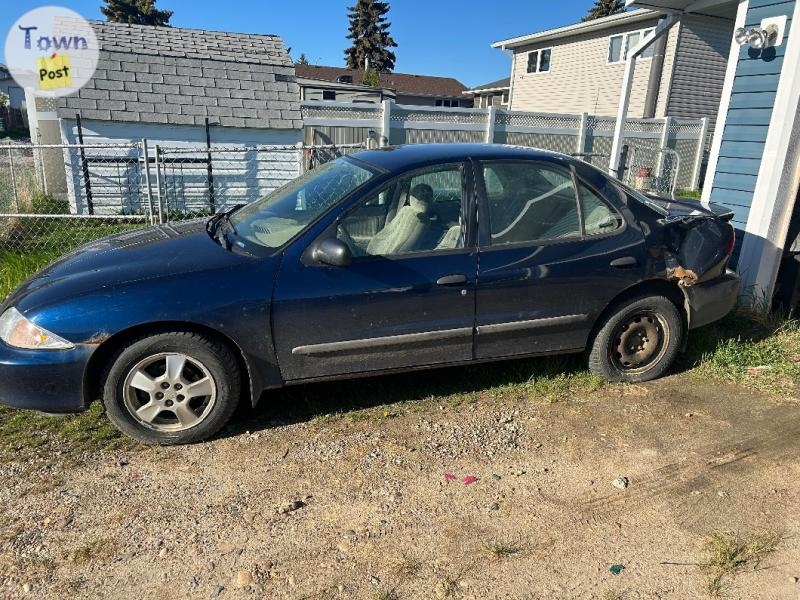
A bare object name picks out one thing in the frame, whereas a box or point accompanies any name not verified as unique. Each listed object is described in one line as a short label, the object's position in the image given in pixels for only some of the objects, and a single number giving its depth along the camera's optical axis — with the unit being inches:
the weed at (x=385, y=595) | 91.3
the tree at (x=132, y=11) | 1955.0
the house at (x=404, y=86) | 1364.4
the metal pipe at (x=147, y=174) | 330.0
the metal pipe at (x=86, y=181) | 401.4
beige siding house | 739.4
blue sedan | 122.4
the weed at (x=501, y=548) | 100.3
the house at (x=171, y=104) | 406.3
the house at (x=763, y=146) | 200.4
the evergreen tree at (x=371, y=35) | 2251.5
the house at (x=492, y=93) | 1333.4
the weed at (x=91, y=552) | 98.3
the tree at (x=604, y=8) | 1994.8
